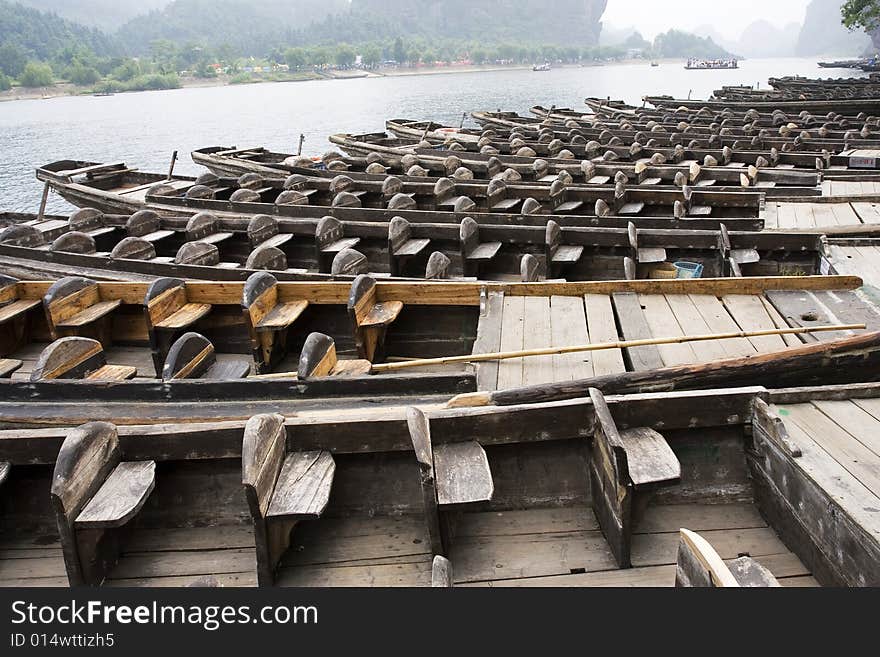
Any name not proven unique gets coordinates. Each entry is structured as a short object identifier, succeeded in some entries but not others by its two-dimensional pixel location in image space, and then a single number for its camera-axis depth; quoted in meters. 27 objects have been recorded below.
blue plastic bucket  7.18
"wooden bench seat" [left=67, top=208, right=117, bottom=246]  9.84
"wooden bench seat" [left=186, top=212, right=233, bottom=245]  9.12
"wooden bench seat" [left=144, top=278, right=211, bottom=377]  5.77
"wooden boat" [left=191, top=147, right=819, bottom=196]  11.78
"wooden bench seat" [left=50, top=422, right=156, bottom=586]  3.29
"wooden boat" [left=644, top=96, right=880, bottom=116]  26.55
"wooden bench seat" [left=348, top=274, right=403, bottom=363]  5.52
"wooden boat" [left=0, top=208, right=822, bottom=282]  7.23
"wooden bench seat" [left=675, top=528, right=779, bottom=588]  2.33
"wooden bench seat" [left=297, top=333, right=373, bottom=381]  4.45
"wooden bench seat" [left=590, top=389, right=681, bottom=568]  3.32
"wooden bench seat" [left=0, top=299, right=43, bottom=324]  6.26
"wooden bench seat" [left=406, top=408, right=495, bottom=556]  3.34
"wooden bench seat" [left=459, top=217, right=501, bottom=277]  7.69
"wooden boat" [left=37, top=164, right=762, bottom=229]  9.18
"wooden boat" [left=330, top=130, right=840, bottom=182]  13.84
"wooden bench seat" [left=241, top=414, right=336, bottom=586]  3.29
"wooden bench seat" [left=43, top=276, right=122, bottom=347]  5.95
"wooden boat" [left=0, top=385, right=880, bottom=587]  3.36
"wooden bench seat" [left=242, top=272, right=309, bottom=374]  5.62
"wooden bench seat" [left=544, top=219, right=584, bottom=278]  7.54
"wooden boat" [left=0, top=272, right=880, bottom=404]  4.40
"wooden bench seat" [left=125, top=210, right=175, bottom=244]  9.36
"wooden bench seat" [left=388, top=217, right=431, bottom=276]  7.84
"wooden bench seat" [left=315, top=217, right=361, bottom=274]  8.30
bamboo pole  4.58
